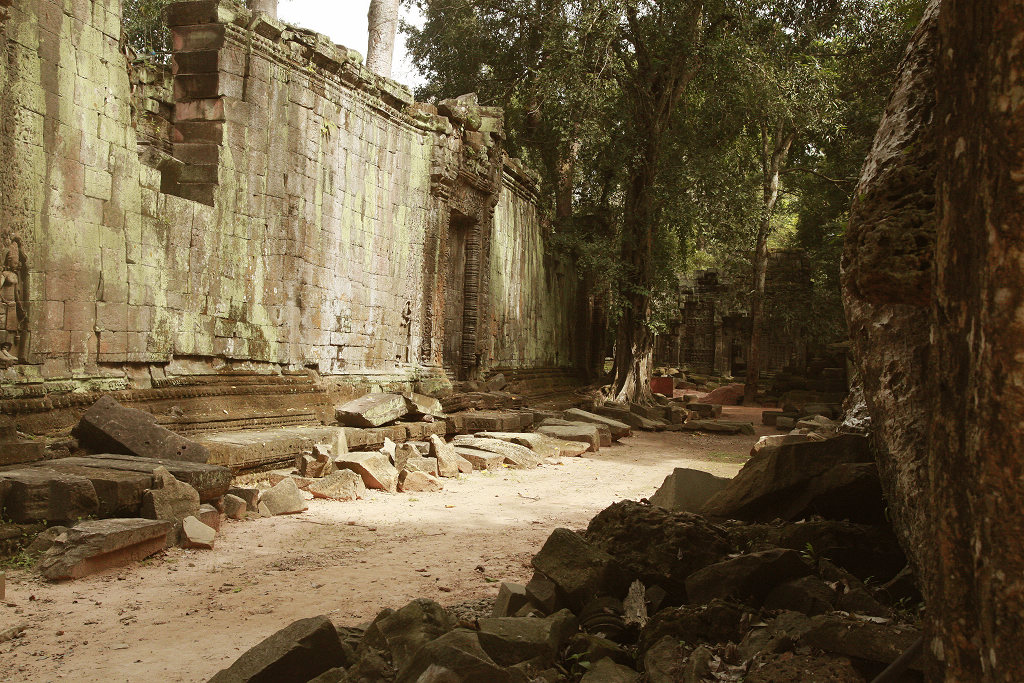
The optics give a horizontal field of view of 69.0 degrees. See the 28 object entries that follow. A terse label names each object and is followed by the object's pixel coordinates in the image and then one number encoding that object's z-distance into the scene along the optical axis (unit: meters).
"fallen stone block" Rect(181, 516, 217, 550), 5.07
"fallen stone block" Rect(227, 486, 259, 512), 6.09
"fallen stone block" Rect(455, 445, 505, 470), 9.05
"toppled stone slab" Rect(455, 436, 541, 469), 9.41
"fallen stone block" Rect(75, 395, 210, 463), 5.74
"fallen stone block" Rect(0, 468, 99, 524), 4.61
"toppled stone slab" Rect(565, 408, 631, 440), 12.64
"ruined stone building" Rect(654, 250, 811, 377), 26.55
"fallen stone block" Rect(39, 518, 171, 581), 4.30
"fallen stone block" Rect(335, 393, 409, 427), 8.60
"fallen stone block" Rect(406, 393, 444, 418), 9.60
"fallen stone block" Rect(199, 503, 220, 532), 5.44
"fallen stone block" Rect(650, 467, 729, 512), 5.01
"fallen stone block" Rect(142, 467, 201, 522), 5.06
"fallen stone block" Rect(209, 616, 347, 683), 2.67
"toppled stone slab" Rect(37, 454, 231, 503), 5.33
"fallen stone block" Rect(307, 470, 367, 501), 6.97
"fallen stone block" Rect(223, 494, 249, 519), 5.92
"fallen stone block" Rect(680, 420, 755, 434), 14.20
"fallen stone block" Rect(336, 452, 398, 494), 7.41
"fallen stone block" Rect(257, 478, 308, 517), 6.26
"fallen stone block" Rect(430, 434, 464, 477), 8.50
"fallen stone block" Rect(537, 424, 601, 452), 11.23
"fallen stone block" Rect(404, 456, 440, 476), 8.02
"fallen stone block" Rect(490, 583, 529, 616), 3.52
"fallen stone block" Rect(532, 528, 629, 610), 3.48
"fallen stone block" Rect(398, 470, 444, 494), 7.58
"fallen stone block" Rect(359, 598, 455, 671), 2.99
